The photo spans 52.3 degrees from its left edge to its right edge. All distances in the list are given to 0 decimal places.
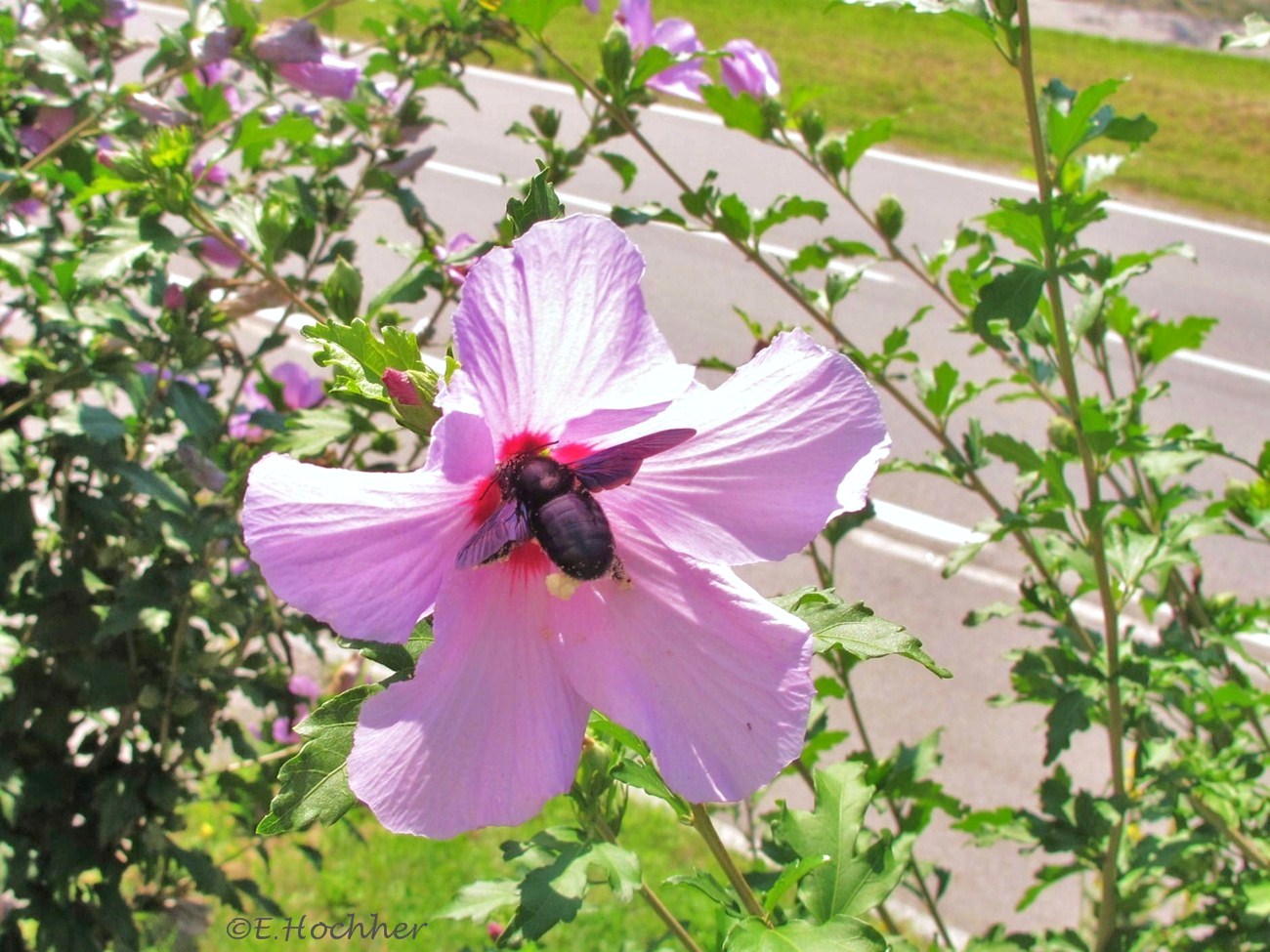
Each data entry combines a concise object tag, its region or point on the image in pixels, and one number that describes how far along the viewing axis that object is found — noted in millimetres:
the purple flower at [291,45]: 449
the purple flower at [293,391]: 537
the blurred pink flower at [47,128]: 518
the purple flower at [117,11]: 540
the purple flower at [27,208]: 541
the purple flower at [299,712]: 566
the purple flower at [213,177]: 550
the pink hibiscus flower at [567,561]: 201
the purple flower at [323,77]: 462
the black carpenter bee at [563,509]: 206
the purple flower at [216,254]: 493
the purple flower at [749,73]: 483
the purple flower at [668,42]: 461
